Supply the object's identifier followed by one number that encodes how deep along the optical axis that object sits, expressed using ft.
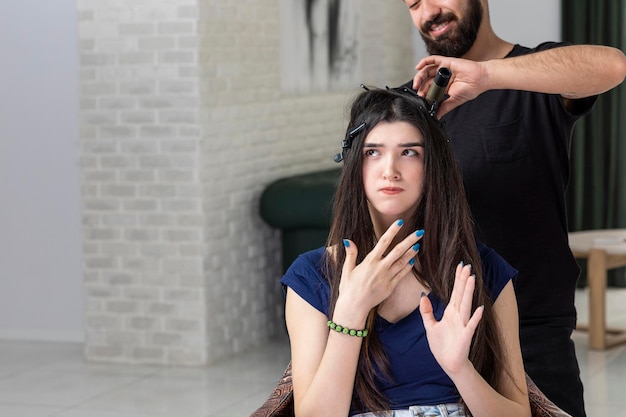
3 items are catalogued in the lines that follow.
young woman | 6.90
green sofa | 19.12
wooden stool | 19.49
